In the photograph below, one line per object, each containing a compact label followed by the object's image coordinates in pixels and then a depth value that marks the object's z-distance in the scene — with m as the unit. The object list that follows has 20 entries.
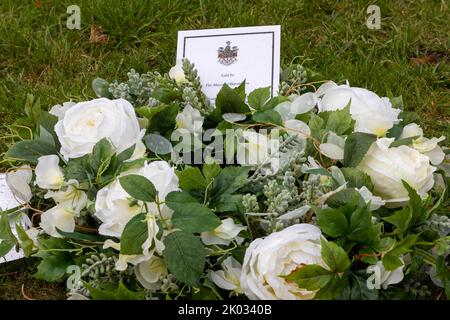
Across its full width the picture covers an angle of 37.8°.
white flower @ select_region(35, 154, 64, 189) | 1.12
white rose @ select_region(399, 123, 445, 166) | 1.16
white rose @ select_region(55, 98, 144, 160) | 1.12
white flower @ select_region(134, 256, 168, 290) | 1.05
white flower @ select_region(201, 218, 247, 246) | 1.03
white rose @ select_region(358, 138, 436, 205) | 1.08
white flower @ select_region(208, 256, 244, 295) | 1.03
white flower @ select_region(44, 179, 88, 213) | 1.10
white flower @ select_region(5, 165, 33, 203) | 1.21
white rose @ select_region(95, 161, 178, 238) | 1.01
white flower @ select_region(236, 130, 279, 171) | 1.15
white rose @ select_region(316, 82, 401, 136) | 1.17
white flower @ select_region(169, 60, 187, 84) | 1.37
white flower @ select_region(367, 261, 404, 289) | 0.97
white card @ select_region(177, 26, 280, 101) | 1.40
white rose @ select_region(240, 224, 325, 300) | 0.96
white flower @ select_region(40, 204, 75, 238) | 1.09
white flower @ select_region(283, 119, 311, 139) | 1.16
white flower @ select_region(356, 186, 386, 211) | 1.04
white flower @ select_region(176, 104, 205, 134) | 1.23
